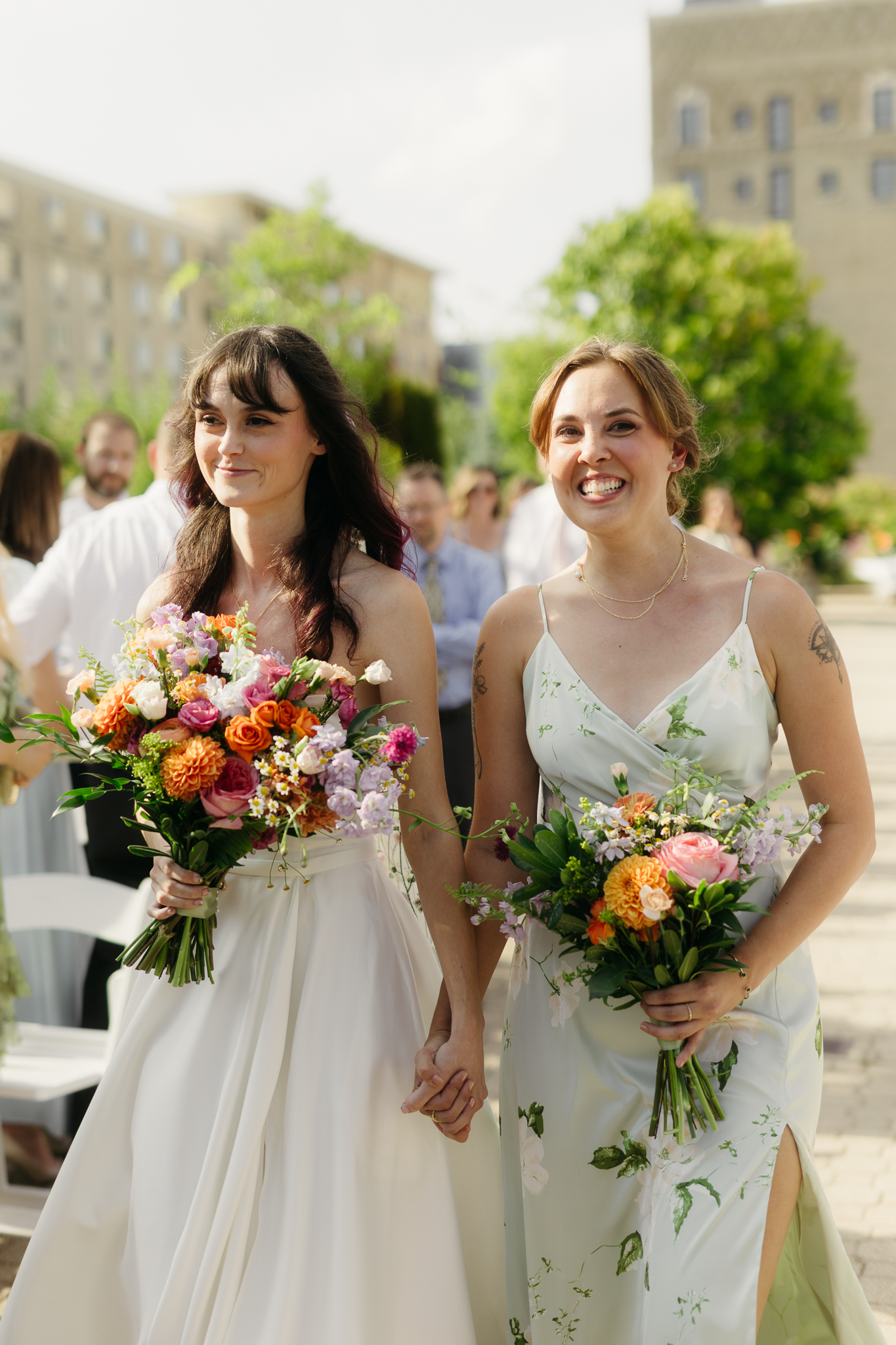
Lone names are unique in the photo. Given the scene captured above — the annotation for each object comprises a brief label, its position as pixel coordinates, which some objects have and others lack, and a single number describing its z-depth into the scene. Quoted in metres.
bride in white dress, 2.60
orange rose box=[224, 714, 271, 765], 2.37
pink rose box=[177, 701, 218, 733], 2.43
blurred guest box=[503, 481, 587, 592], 8.10
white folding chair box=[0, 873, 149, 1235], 3.93
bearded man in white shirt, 4.93
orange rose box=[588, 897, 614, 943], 2.38
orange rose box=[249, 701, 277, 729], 2.39
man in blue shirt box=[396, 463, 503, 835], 7.05
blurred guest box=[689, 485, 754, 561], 11.13
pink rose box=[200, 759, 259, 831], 2.40
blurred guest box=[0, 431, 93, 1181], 5.04
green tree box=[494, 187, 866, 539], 35.97
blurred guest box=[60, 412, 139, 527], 7.31
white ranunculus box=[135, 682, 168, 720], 2.44
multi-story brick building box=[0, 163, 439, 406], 59.41
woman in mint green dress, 2.55
